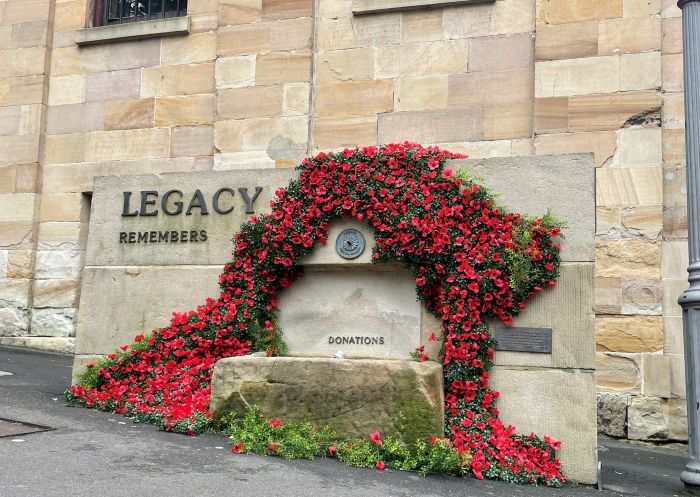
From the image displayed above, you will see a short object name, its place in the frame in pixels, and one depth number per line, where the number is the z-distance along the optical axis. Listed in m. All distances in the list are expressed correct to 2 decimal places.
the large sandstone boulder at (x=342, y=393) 5.21
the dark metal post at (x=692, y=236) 5.23
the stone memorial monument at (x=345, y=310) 5.36
